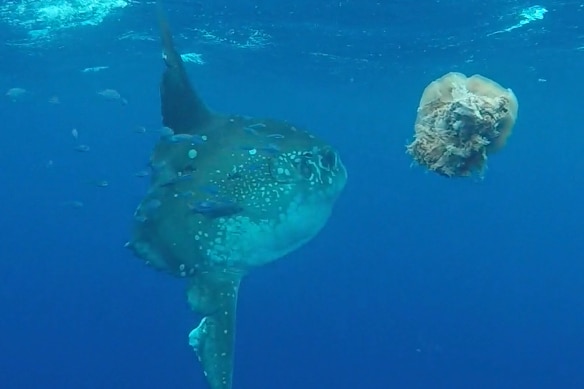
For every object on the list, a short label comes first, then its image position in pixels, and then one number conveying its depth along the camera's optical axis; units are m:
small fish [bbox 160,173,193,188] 5.19
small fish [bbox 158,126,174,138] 5.46
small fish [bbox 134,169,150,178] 8.02
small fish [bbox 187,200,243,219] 4.91
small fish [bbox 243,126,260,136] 5.22
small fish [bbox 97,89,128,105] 12.65
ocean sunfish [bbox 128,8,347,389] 4.92
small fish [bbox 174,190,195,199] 5.09
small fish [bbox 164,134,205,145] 5.34
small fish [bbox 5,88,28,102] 15.25
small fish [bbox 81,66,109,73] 31.00
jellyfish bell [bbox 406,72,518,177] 4.24
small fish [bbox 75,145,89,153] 11.19
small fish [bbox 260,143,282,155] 5.12
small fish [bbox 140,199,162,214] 5.16
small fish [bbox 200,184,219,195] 5.09
